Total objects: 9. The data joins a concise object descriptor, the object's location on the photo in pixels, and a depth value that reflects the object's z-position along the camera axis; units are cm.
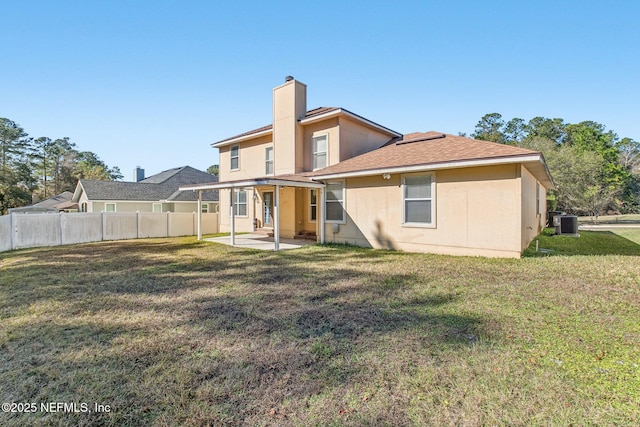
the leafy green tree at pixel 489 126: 5118
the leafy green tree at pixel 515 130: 5069
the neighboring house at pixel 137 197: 2362
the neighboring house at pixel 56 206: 2549
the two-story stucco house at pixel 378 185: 849
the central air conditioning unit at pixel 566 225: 1454
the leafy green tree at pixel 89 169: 3956
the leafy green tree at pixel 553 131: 4722
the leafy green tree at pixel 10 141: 4119
